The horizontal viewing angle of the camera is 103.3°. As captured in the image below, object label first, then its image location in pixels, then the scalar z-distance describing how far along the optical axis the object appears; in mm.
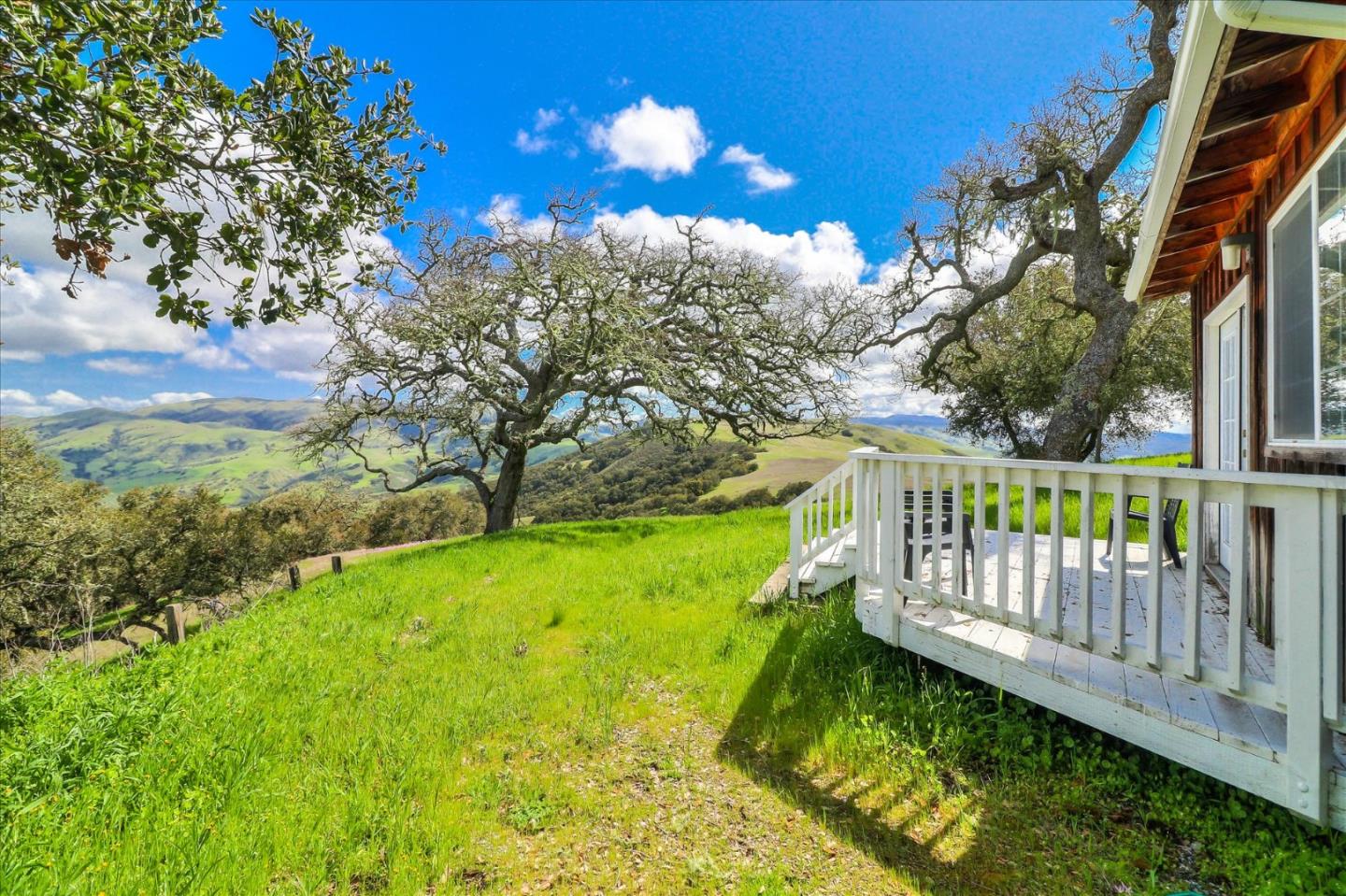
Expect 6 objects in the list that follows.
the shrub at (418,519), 27734
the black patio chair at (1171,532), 4559
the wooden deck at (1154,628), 2002
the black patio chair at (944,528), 4496
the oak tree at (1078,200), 7512
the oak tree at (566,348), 11078
